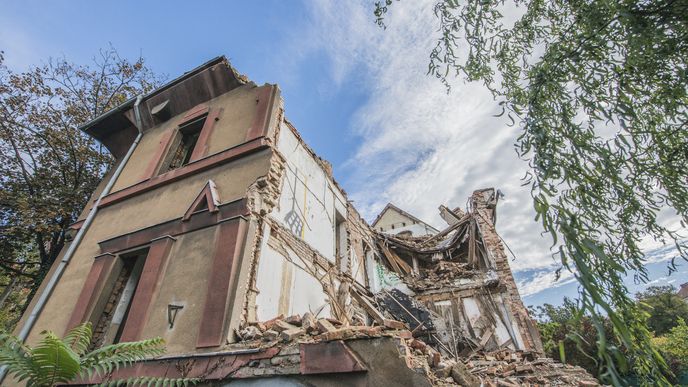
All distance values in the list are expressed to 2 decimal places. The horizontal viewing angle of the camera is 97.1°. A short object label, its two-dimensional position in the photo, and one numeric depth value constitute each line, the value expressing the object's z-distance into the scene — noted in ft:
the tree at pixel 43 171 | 33.78
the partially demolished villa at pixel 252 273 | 13.17
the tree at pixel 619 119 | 7.96
